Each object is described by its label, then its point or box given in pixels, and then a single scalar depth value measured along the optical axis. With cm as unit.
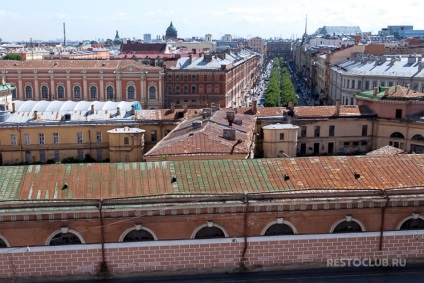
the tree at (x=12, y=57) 14650
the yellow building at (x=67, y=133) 6406
